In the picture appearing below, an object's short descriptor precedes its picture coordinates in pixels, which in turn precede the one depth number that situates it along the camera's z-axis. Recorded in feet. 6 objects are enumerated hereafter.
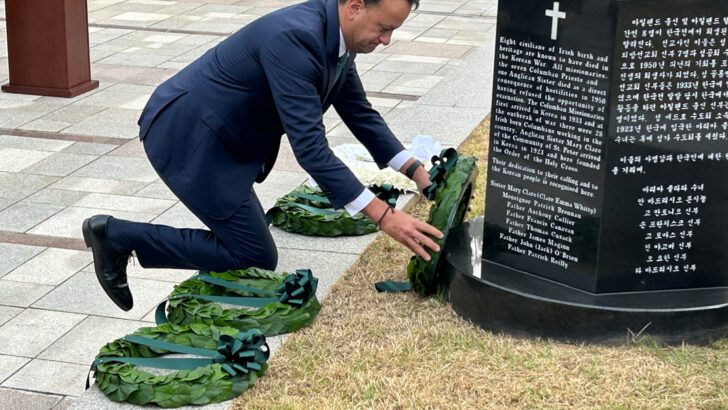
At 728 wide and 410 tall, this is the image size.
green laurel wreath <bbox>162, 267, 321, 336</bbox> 13.82
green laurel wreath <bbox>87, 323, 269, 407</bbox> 12.15
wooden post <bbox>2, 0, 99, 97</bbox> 28.81
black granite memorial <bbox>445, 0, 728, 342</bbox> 12.80
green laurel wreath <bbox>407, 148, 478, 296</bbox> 14.82
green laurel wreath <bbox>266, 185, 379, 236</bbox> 17.72
